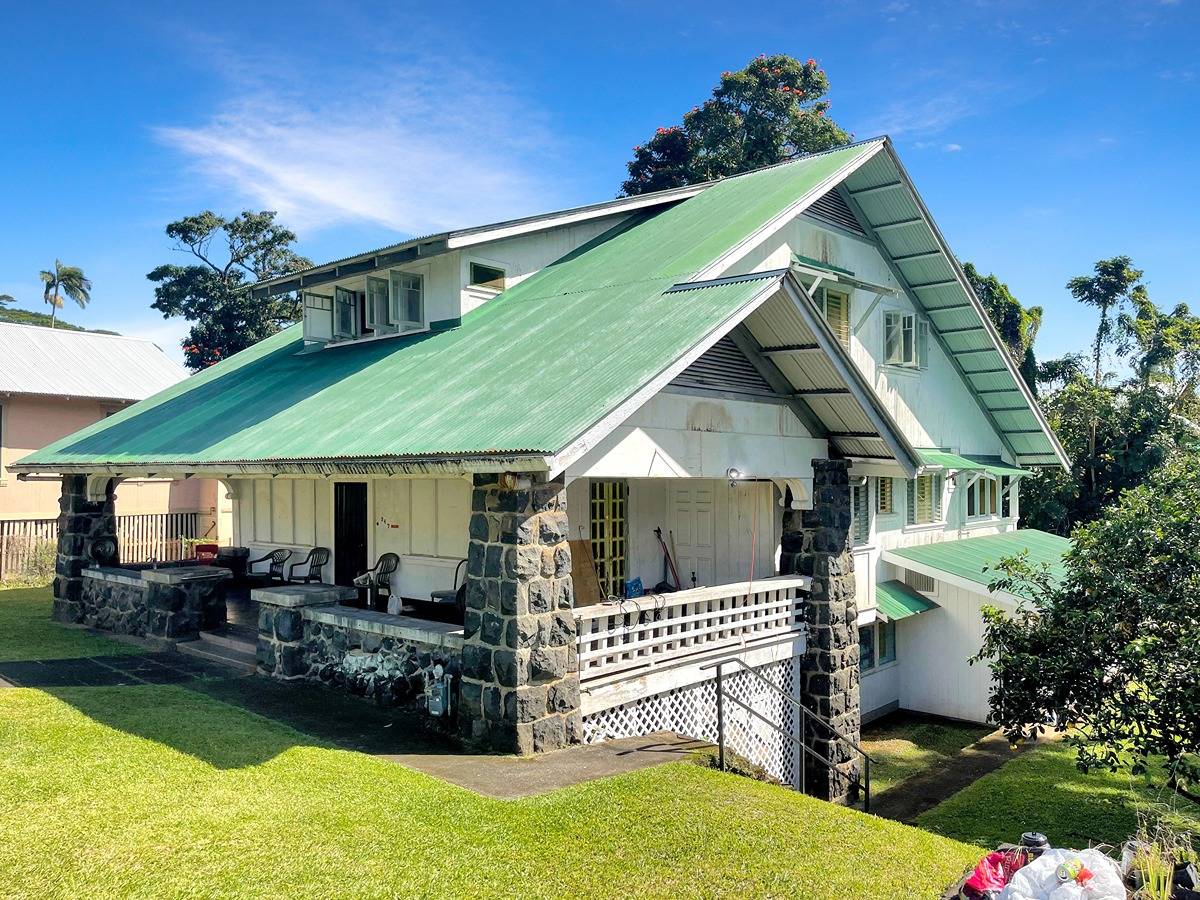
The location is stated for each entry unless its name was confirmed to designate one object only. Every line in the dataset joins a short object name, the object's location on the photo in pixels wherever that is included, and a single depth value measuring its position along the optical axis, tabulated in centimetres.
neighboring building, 2602
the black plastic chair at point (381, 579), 1494
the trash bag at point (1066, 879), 516
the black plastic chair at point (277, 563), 1759
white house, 939
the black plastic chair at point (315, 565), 1691
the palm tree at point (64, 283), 7619
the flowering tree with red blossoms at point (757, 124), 4116
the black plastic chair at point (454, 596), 1223
